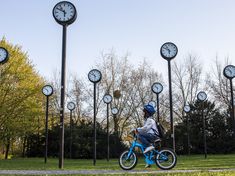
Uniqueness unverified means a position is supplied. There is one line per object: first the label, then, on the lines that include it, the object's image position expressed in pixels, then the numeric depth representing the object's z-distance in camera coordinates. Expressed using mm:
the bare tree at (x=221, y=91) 39969
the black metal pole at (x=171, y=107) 14359
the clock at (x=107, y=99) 24859
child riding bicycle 9914
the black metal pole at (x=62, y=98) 13102
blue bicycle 10031
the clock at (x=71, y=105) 28812
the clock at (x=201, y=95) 26750
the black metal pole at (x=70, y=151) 32656
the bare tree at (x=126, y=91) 39844
